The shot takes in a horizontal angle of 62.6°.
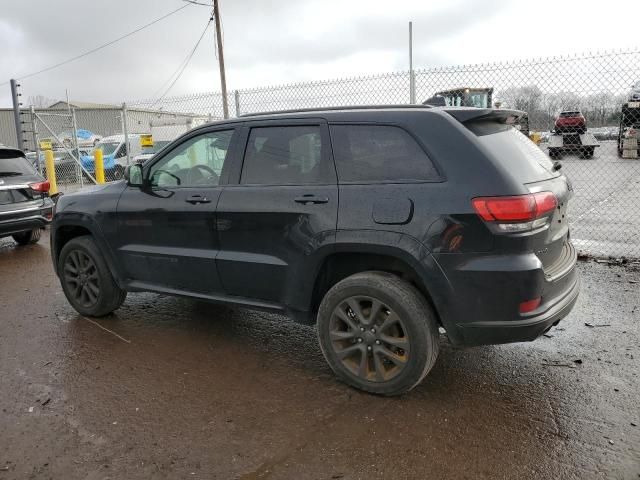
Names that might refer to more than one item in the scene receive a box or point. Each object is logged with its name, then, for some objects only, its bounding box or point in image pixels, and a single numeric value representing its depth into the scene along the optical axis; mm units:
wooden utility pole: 20609
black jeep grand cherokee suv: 2967
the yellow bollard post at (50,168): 12117
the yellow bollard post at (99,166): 13250
